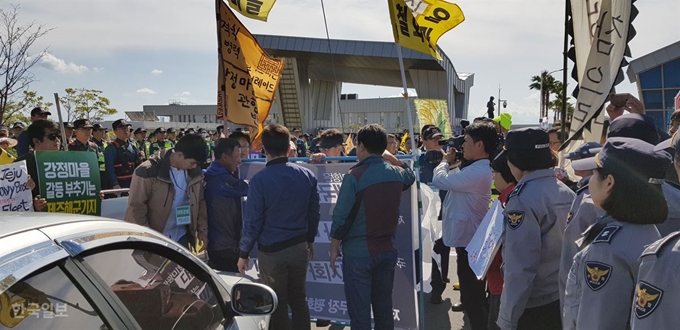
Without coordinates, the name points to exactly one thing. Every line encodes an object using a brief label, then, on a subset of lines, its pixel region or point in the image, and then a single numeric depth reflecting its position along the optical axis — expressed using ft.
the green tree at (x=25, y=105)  90.10
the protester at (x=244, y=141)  19.65
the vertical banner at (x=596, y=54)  10.98
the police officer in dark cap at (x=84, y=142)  25.17
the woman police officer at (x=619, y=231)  5.49
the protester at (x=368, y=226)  11.89
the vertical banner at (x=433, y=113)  35.96
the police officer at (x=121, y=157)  26.58
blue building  79.51
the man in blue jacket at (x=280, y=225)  12.10
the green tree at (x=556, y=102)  231.52
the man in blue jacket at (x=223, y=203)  13.99
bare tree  49.75
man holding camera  13.35
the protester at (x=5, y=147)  15.64
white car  4.45
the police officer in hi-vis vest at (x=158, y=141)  48.70
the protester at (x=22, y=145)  20.83
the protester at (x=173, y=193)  13.44
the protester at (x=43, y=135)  15.24
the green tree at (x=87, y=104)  159.22
